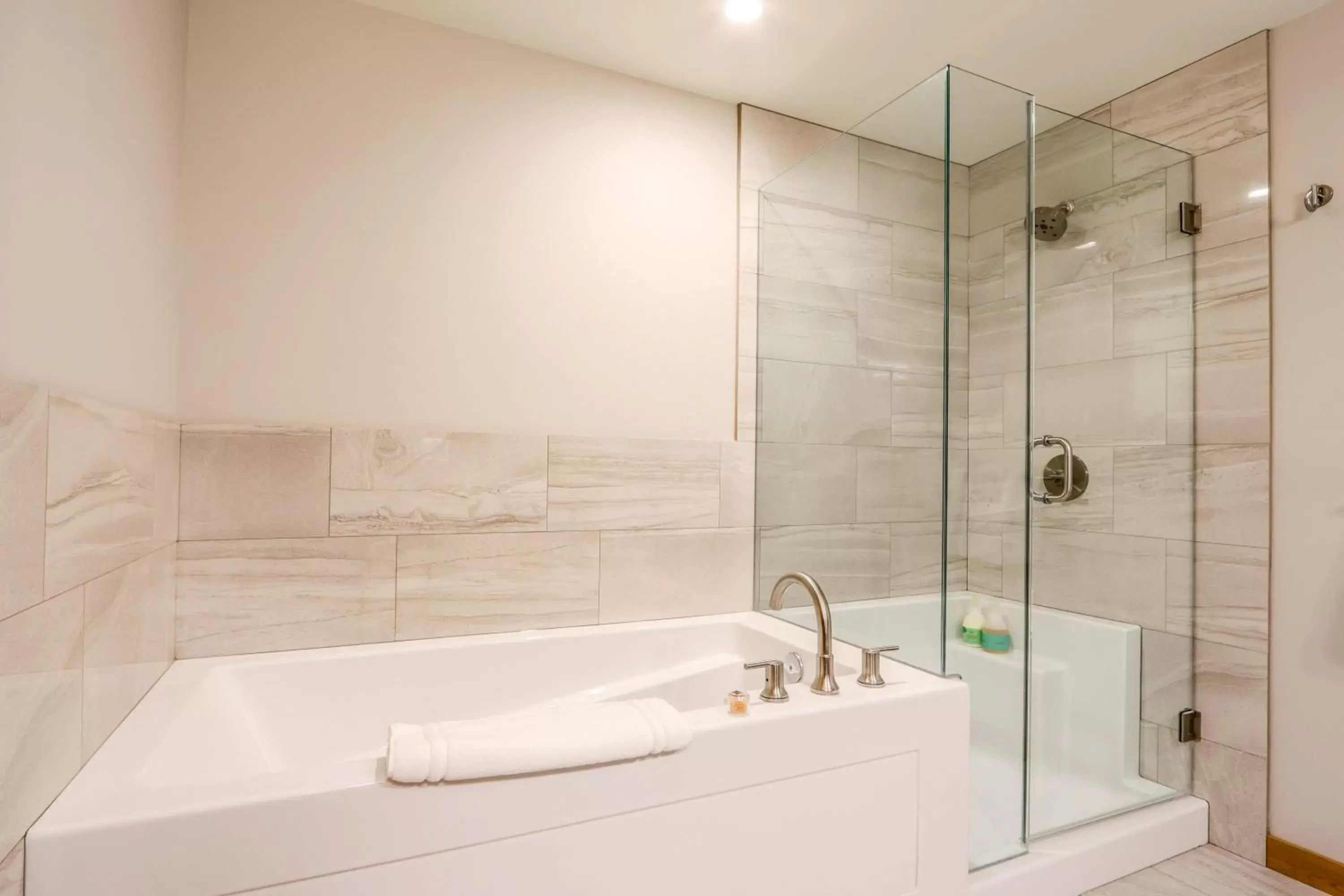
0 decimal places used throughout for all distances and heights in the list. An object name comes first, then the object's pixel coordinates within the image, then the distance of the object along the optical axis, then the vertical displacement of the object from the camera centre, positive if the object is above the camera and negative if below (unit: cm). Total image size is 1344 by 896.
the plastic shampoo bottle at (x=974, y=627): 178 -43
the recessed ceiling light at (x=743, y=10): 193 +127
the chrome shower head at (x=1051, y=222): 191 +68
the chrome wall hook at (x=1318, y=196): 192 +76
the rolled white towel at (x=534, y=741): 117 -52
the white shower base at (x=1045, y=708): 178 -69
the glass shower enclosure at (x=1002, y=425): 178 +11
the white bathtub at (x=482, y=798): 105 -64
